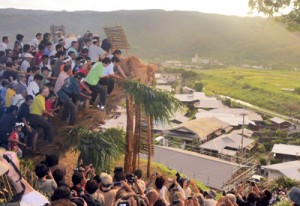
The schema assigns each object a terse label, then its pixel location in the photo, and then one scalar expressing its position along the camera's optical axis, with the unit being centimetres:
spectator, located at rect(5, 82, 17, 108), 1007
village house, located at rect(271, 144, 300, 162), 3562
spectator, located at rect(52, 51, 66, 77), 1092
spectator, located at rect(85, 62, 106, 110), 1059
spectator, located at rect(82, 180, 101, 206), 557
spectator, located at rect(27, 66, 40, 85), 1061
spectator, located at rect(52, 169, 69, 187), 628
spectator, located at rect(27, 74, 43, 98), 990
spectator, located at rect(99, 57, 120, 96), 1092
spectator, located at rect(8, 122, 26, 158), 942
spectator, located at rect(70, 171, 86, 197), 606
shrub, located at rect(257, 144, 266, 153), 4088
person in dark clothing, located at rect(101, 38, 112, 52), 1262
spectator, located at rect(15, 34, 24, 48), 1330
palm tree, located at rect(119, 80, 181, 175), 1117
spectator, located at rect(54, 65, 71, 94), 1025
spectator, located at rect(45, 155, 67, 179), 686
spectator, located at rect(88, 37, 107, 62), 1218
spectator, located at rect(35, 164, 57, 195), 607
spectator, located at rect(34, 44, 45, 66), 1212
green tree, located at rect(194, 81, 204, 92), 7469
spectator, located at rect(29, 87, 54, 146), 941
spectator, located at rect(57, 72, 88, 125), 1024
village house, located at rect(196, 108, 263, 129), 4757
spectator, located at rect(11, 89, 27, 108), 990
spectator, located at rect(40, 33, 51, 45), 1272
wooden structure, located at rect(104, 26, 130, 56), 1253
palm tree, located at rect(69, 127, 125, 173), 1020
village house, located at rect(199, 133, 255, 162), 3427
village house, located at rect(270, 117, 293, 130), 5169
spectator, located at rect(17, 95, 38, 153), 944
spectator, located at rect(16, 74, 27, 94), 1020
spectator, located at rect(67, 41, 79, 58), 1202
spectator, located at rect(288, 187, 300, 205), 541
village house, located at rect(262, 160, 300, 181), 2841
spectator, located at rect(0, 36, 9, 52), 1338
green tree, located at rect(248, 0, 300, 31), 1198
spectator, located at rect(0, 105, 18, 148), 942
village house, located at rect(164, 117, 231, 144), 3909
